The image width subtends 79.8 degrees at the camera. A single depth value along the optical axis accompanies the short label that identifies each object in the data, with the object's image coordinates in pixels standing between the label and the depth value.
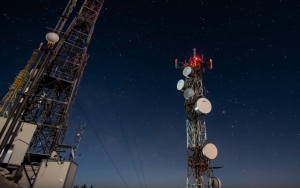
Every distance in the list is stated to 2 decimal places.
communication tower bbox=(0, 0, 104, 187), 14.09
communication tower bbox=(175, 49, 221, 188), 22.66
